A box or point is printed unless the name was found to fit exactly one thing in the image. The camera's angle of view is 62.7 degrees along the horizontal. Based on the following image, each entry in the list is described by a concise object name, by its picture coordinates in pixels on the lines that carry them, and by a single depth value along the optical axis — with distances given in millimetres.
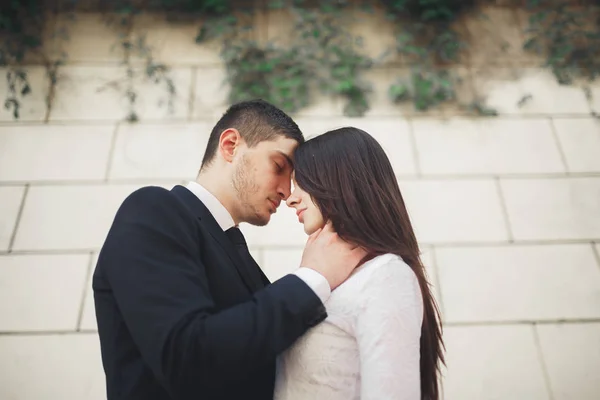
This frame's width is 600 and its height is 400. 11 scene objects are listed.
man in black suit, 1073
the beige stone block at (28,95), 3113
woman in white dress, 1228
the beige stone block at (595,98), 3229
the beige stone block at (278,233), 2814
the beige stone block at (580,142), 3068
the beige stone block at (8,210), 2787
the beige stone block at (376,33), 3391
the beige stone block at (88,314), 2605
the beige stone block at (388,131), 3051
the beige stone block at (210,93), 3146
